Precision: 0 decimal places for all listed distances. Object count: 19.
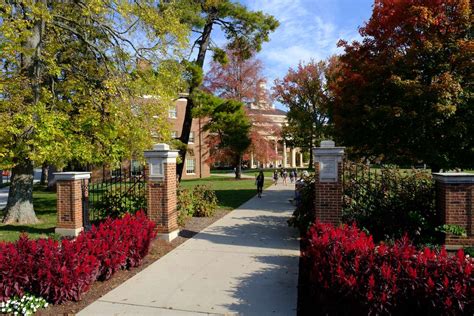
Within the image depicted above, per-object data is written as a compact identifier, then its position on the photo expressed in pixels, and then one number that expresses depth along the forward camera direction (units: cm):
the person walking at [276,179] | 2870
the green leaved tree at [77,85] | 955
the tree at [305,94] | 3204
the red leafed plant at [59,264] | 474
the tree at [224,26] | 1588
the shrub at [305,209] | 827
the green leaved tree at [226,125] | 1748
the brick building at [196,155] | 3834
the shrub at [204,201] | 1207
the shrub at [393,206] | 718
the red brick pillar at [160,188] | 823
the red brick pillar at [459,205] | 658
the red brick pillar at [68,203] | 860
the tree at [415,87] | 1066
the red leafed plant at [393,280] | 358
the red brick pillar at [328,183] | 720
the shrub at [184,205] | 995
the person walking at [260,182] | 1827
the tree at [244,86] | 3419
